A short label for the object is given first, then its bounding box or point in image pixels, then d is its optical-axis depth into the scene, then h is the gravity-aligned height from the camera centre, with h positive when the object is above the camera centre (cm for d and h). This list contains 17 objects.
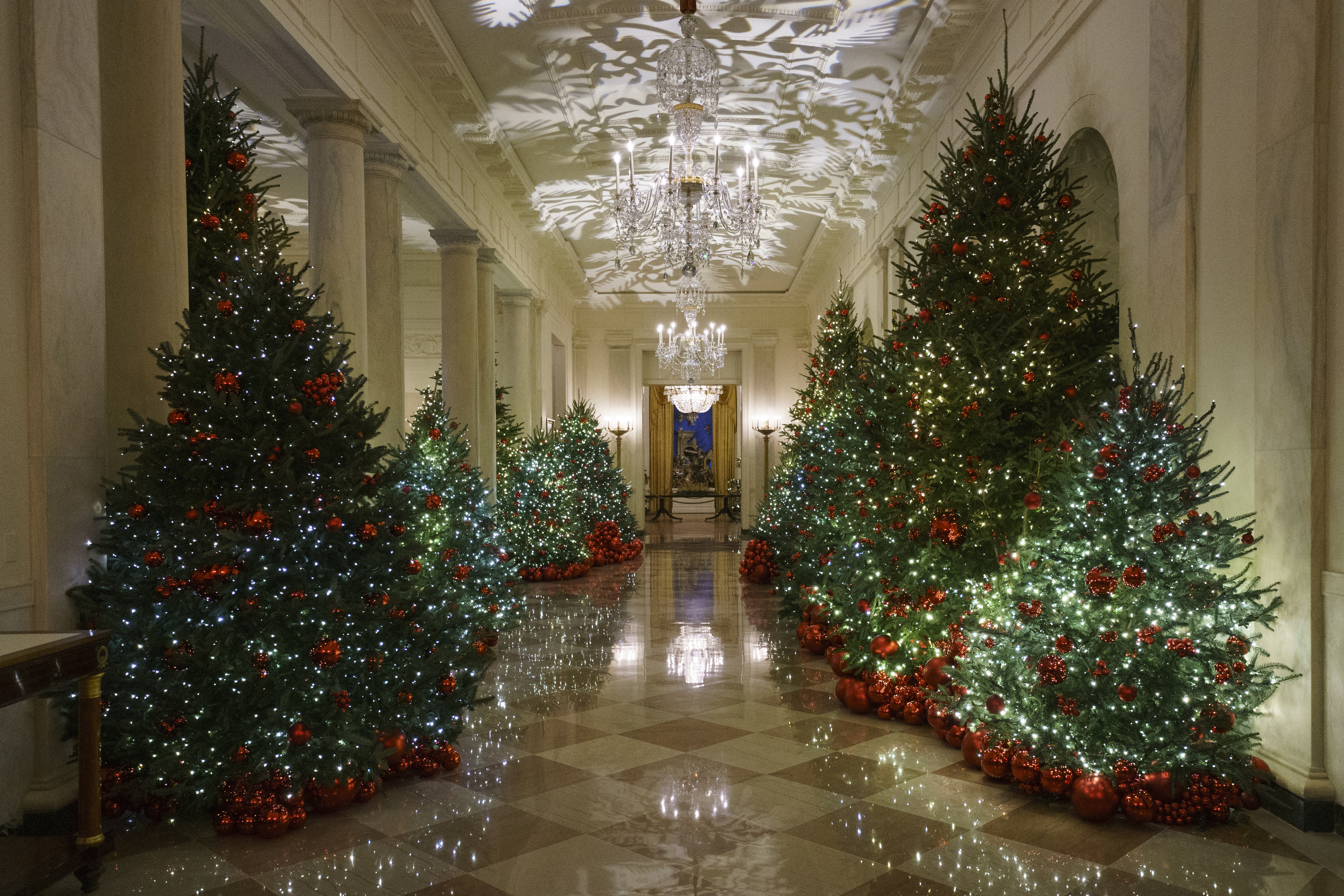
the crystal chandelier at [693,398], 1733 +65
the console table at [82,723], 277 -101
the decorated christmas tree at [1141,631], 383 -92
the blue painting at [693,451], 2777 -67
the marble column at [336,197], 671 +181
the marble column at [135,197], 416 +113
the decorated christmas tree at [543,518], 1183 -117
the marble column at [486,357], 1116 +98
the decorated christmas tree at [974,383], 523 +26
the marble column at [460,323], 1047 +131
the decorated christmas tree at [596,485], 1336 -85
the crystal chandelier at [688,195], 645 +222
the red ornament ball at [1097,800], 382 -161
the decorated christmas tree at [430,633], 430 -109
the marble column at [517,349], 1459 +137
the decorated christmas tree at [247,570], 378 -60
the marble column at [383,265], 776 +149
